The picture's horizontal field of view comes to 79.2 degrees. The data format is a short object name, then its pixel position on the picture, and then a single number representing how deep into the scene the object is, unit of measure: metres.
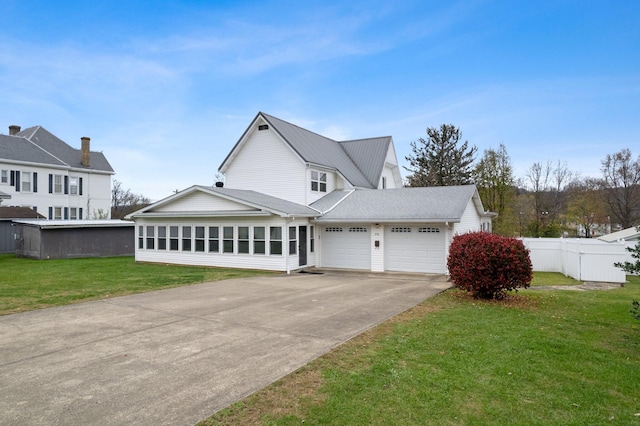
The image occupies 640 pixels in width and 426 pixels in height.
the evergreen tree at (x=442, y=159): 42.59
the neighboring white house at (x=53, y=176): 31.34
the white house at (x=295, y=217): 17.81
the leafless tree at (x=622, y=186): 41.19
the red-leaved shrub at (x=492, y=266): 10.97
